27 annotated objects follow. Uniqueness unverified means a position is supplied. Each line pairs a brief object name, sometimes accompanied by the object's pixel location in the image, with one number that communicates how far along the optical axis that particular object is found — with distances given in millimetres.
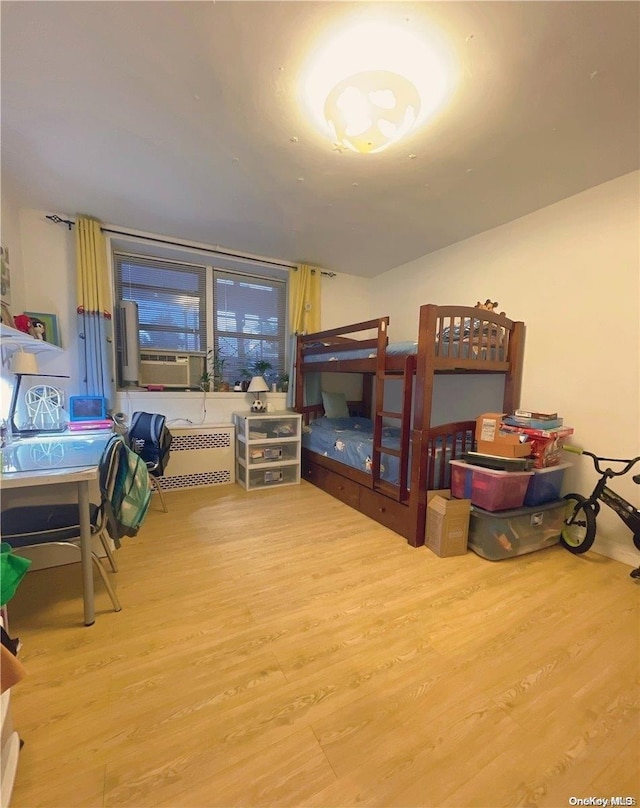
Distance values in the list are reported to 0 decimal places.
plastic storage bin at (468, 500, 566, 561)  2057
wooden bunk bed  2232
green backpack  1553
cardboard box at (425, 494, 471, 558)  2092
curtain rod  2773
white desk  1276
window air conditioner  3387
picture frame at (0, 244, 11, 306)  2193
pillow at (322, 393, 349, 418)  3818
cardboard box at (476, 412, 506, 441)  2203
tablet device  2621
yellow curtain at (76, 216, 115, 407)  2793
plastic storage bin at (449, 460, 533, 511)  2053
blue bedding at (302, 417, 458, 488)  2602
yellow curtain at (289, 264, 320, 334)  3758
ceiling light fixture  1277
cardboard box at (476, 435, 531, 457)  2096
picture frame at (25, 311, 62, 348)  2607
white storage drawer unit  3268
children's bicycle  1952
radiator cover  3203
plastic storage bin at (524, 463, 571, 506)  2189
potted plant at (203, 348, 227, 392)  3668
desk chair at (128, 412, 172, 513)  2645
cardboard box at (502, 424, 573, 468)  2094
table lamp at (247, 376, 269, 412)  3568
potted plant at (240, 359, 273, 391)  3791
